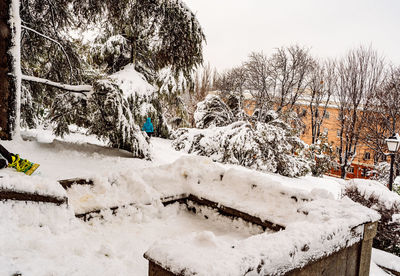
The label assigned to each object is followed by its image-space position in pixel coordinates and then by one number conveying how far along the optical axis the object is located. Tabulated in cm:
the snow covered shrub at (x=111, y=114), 802
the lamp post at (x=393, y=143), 982
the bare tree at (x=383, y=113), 2033
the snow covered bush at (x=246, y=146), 1466
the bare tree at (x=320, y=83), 2798
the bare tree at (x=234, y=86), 2171
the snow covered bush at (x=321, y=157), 2117
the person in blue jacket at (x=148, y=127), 1530
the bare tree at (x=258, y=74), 2585
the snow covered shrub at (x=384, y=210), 646
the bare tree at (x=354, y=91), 2388
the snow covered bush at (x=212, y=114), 1870
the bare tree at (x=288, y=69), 2714
